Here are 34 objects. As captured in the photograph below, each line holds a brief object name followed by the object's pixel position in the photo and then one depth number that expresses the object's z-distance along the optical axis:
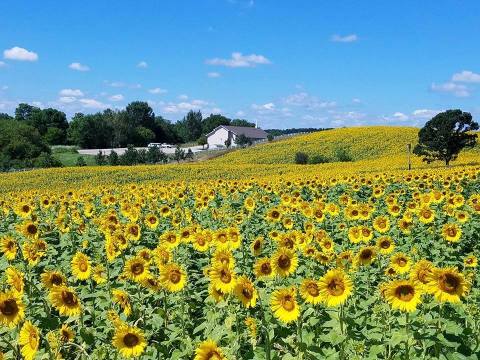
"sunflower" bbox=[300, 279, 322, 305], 4.17
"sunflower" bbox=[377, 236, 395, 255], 6.42
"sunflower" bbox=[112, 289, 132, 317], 4.37
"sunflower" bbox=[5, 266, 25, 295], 4.10
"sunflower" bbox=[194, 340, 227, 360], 3.25
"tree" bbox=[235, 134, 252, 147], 78.74
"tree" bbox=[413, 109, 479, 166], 38.38
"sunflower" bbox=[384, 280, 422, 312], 3.94
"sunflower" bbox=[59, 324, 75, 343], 3.80
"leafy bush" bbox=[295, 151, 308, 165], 53.50
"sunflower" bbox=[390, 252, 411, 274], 5.25
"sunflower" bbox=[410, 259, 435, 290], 3.99
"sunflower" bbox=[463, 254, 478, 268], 6.25
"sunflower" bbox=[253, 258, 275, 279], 4.58
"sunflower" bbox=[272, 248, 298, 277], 4.55
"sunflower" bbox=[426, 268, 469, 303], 3.83
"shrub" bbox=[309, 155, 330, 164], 52.66
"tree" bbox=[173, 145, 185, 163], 64.18
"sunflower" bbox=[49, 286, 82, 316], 3.91
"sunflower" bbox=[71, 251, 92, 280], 5.38
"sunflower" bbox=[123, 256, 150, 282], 4.95
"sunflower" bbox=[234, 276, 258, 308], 3.96
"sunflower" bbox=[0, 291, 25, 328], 3.64
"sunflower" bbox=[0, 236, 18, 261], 5.95
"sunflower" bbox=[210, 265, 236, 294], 4.24
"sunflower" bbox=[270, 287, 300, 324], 3.95
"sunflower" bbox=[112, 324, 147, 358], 3.56
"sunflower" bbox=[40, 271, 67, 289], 4.28
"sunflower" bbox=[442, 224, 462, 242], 7.43
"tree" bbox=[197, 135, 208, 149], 115.69
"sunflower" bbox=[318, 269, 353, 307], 4.04
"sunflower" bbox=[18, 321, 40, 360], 3.52
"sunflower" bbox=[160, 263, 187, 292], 4.78
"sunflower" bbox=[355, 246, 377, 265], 5.39
